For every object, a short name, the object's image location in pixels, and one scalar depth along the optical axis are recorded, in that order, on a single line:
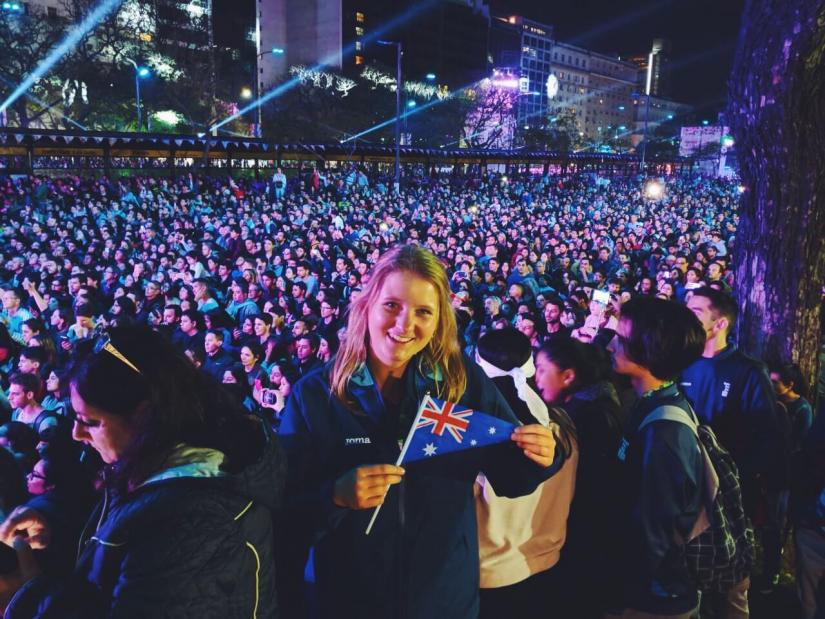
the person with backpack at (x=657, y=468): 2.08
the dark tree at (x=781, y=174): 4.46
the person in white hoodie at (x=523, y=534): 2.24
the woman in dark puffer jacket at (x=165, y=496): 1.32
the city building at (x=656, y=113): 133.30
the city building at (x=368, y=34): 78.06
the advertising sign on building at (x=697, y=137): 58.34
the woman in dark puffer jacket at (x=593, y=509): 2.36
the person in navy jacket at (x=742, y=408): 3.21
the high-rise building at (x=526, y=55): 105.94
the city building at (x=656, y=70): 186.38
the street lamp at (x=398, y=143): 26.88
